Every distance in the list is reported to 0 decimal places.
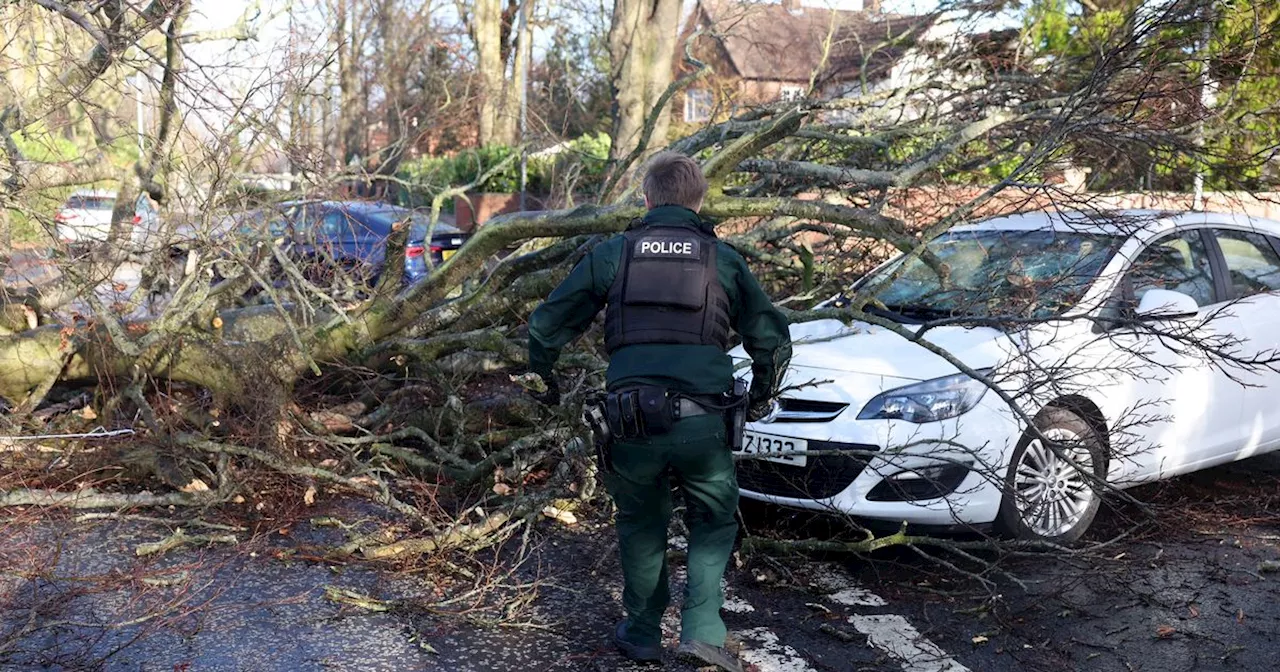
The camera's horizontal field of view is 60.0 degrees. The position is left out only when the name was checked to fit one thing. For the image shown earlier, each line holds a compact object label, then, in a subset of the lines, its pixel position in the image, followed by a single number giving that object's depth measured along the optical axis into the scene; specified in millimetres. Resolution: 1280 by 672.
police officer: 3707
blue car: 6169
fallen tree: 5188
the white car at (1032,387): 4793
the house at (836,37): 8266
